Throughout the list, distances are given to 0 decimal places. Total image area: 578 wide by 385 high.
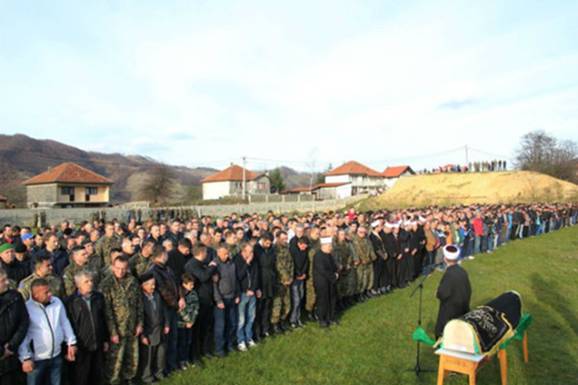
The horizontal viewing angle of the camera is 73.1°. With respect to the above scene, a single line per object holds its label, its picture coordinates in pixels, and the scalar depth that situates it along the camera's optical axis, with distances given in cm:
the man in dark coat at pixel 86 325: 475
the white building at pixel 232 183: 7300
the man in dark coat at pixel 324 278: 812
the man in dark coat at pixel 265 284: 738
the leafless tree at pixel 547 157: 5274
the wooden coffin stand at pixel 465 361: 471
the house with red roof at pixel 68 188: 5278
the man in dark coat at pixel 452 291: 576
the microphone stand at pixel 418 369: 600
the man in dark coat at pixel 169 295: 568
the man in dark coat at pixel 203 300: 638
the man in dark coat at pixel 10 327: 407
